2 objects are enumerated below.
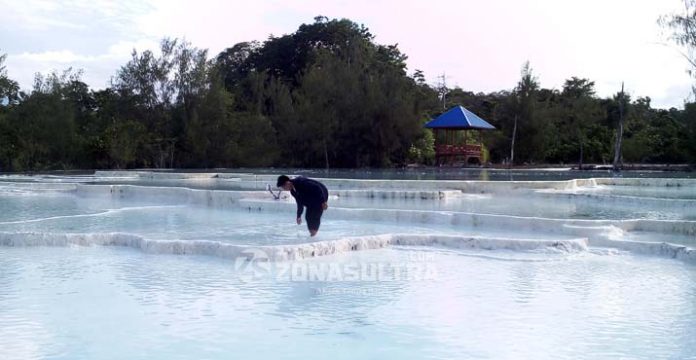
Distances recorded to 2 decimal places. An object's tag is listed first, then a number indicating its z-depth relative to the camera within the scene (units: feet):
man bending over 23.02
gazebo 81.05
